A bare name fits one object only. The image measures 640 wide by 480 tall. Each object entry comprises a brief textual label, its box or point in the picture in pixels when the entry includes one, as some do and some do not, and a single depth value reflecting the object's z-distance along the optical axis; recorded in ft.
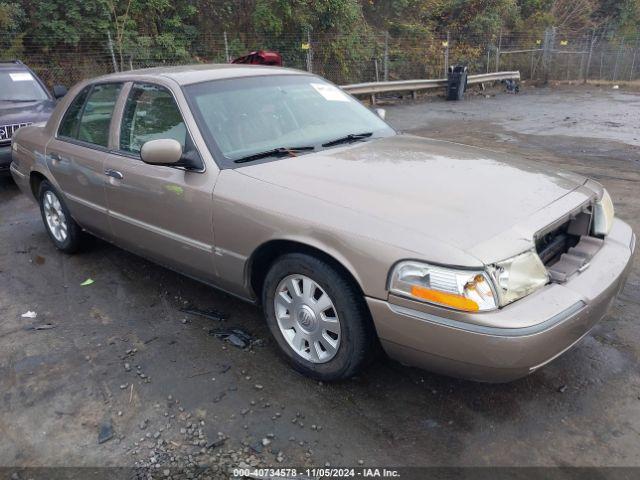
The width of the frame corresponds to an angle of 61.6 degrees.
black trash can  56.54
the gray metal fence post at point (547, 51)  75.05
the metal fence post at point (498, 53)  72.69
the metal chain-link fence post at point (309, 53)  51.29
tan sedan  8.05
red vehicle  37.91
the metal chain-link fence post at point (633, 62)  73.77
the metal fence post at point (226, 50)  47.52
